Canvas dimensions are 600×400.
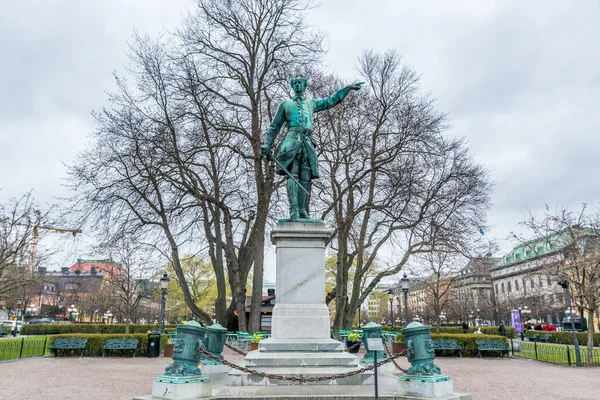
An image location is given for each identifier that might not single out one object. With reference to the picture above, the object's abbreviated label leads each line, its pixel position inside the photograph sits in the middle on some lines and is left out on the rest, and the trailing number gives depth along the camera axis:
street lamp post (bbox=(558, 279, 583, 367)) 16.72
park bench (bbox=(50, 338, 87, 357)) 20.28
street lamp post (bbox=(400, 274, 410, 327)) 23.02
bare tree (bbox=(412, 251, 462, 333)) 25.67
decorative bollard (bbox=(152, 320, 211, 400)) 6.53
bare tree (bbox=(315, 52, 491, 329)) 21.12
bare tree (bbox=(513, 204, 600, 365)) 17.22
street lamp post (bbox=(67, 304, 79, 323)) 50.94
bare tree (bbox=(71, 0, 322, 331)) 19.23
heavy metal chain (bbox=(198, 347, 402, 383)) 6.81
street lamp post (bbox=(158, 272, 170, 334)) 22.12
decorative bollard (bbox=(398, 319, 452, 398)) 6.66
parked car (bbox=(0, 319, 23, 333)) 43.31
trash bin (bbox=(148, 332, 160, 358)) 20.97
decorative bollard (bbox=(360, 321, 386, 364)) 10.15
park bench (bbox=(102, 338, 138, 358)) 20.81
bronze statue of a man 9.49
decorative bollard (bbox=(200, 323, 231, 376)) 9.91
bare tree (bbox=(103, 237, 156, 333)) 20.58
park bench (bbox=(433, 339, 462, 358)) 21.47
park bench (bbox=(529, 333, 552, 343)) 30.59
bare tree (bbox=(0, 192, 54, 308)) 20.56
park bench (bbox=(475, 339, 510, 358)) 20.95
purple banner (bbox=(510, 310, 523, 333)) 40.59
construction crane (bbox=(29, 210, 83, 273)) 22.82
